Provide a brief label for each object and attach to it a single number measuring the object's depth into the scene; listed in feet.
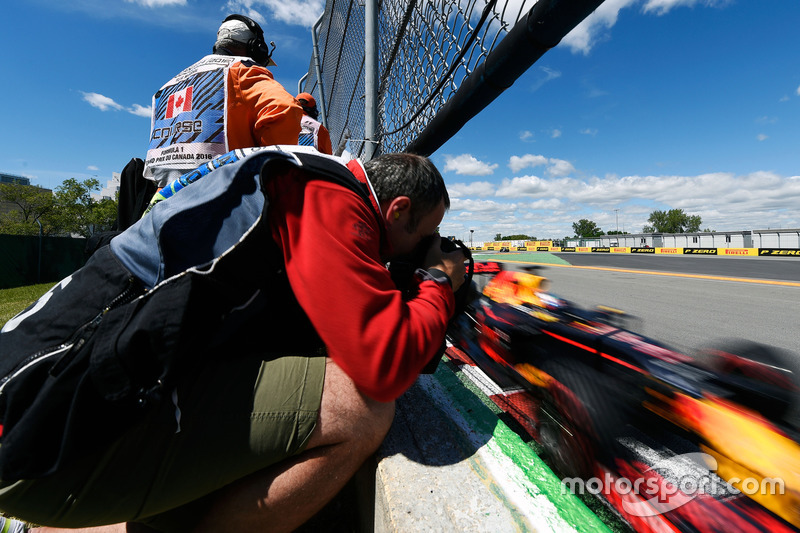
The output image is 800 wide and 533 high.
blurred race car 2.14
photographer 2.51
